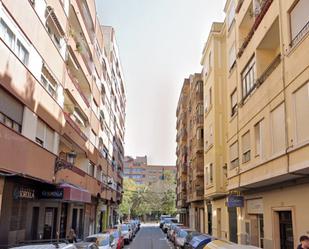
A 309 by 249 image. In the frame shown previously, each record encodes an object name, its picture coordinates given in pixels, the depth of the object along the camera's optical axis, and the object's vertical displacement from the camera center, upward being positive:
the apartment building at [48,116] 9.45 +3.07
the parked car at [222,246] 5.50 -1.14
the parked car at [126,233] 22.36 -3.78
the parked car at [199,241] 10.24 -2.03
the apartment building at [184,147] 38.60 +5.73
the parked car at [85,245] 6.98 -1.50
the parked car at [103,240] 11.88 -2.32
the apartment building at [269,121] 8.33 +2.46
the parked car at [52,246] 5.36 -1.18
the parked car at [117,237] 15.96 -2.98
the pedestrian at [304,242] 5.89 -1.06
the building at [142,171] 100.10 +5.71
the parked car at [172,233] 23.12 -3.80
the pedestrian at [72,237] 14.82 -2.76
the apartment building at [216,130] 19.26 +4.22
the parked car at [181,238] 12.88 -2.90
